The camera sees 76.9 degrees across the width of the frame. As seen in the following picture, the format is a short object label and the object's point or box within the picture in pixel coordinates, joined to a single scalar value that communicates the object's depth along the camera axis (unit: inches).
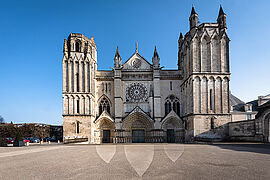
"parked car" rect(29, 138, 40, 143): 1295.3
